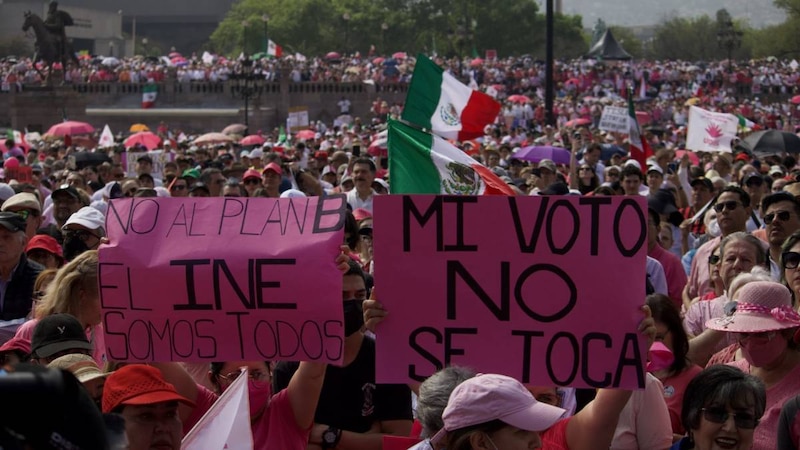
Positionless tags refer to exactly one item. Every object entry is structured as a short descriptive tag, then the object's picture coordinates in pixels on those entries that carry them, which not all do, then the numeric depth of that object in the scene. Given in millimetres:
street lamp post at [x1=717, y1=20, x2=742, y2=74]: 50594
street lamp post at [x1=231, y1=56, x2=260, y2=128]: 42150
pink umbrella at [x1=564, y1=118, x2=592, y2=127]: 30736
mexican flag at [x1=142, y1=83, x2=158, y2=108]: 52278
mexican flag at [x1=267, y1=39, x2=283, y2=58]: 52097
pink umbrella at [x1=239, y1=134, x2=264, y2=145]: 28450
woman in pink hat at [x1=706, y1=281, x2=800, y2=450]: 4781
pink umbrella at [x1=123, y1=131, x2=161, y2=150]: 25023
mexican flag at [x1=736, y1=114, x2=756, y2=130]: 21703
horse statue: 48594
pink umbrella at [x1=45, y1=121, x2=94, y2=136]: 29144
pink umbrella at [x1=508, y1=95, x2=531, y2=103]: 41125
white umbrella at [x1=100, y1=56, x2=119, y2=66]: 57347
